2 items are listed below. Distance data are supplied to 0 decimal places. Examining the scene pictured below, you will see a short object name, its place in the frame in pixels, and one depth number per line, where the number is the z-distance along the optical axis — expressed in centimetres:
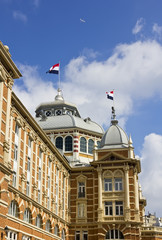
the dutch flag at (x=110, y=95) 6981
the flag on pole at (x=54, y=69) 6187
